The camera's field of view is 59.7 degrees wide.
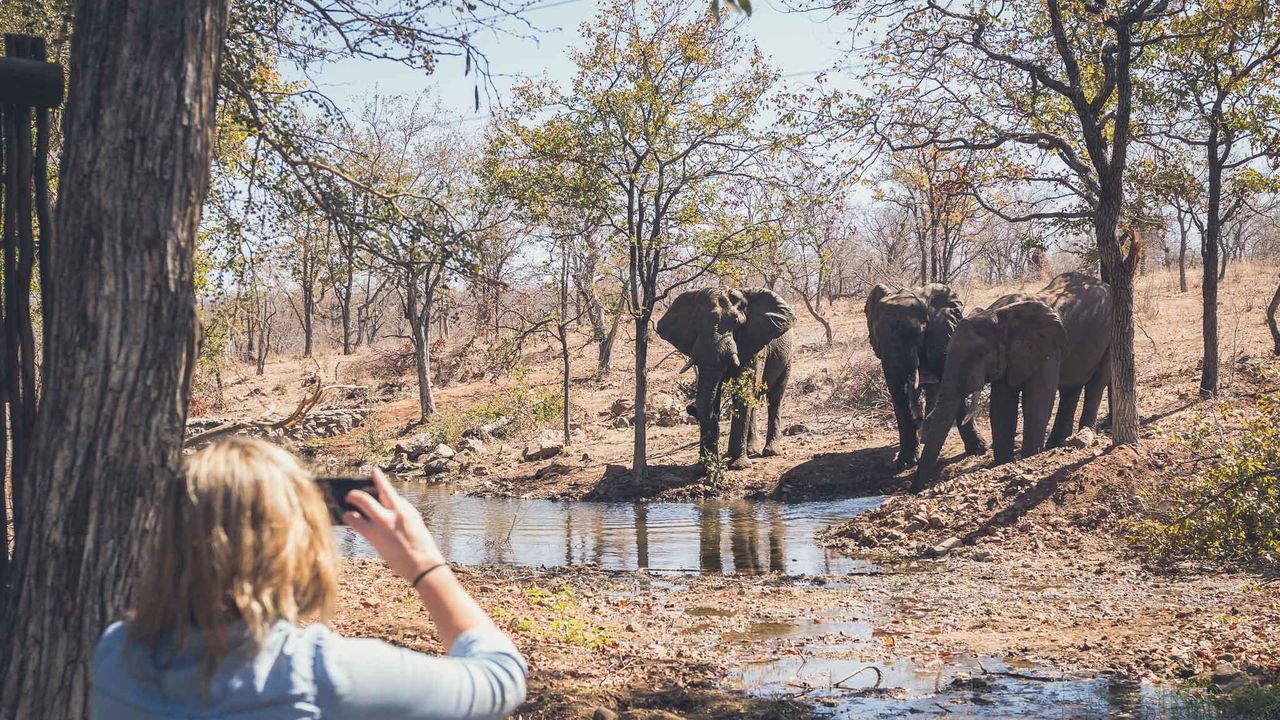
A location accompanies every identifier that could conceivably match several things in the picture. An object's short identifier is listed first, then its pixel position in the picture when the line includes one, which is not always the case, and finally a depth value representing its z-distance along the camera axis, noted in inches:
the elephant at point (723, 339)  786.8
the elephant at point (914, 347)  758.5
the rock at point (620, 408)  1058.1
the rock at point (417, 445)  992.9
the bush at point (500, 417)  1019.9
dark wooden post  159.2
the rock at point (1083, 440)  566.3
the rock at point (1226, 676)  259.3
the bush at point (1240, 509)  299.4
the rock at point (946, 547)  490.9
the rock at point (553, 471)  834.2
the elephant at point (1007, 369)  663.1
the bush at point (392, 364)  1543.3
